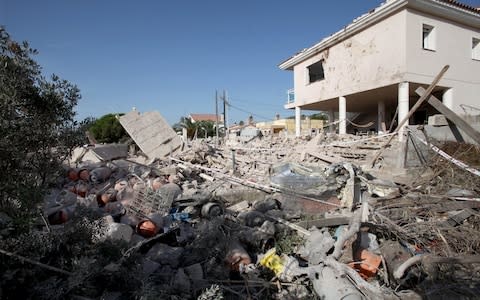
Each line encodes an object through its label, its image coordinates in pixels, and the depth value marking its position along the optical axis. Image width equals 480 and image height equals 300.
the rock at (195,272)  3.23
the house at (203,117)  72.88
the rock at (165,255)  3.59
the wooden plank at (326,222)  4.76
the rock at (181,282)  2.95
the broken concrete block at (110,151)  10.38
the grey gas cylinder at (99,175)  7.75
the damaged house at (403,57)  10.03
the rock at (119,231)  3.98
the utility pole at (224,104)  26.84
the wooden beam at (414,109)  6.97
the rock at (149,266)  3.28
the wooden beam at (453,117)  6.56
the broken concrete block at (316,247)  3.57
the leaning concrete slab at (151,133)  11.42
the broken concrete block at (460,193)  5.56
